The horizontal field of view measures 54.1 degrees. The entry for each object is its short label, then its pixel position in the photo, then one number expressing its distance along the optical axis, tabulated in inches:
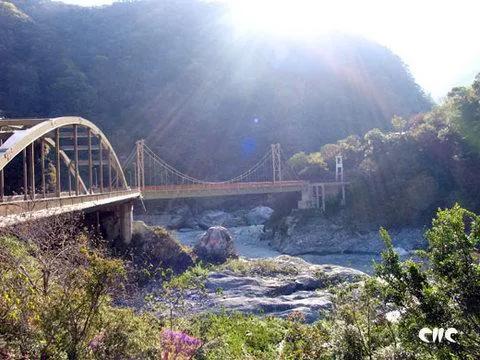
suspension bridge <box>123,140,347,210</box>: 1652.3
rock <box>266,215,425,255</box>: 1565.1
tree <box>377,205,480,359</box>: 170.4
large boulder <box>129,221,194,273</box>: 997.2
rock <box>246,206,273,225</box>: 2519.7
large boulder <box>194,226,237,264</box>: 1033.5
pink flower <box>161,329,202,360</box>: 277.4
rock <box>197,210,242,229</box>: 2539.4
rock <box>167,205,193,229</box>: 2572.6
